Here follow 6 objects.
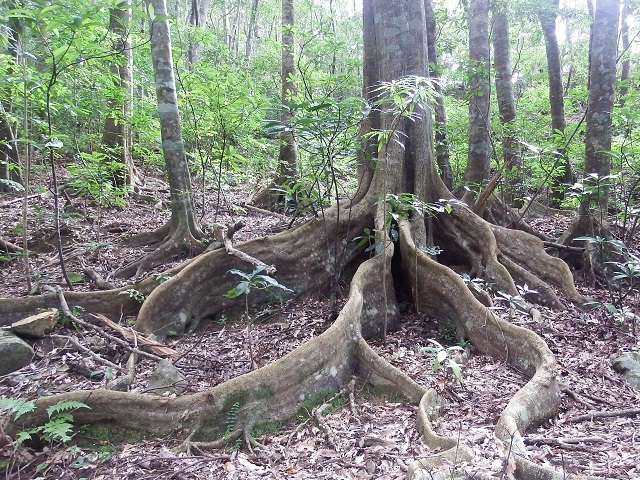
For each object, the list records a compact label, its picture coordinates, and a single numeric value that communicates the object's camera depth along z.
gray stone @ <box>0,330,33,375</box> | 4.40
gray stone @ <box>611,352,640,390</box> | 4.00
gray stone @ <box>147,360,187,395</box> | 4.00
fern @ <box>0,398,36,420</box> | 3.08
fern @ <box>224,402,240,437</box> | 3.48
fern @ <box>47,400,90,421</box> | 3.31
